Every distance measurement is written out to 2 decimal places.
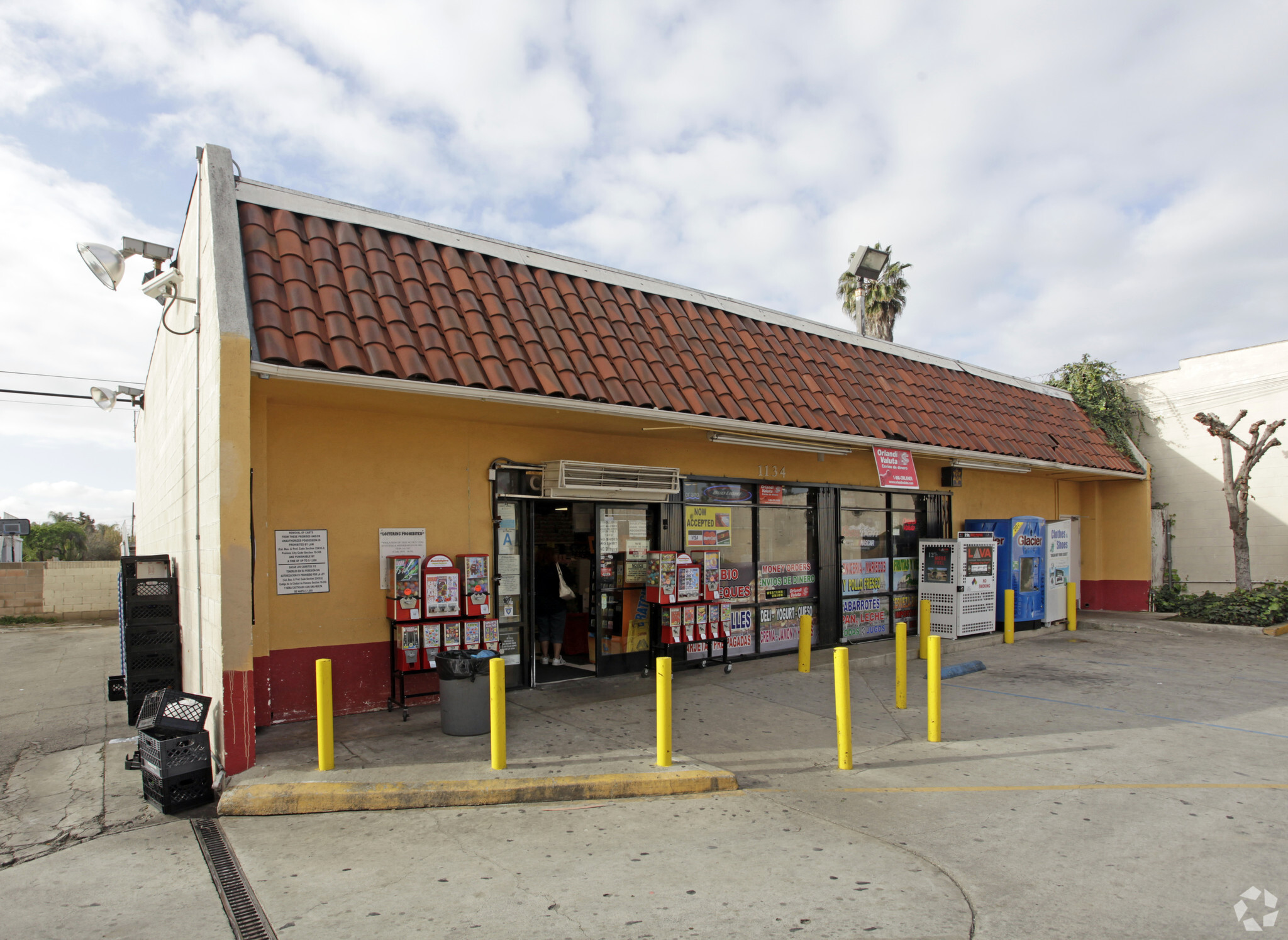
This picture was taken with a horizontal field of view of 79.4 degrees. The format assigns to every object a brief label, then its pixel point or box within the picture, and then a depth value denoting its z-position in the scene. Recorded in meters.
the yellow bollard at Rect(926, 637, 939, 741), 7.06
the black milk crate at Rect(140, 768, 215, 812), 5.55
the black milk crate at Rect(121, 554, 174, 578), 8.89
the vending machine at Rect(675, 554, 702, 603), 9.74
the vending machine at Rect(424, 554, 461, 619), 7.90
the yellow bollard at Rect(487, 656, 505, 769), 6.00
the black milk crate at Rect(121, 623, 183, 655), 8.30
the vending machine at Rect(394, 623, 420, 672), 7.82
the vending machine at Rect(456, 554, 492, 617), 8.20
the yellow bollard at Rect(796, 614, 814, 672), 10.38
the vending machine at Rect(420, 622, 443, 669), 7.93
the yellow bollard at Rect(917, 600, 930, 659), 10.85
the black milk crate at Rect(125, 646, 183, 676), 8.21
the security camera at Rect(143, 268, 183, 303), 6.97
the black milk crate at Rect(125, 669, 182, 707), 8.16
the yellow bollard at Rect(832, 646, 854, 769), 6.29
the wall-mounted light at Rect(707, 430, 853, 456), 10.01
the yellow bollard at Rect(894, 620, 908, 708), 8.34
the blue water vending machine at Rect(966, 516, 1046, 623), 13.84
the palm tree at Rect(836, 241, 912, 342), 28.16
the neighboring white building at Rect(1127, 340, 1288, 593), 17.17
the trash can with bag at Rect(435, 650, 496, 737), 6.94
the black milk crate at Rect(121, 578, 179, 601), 8.41
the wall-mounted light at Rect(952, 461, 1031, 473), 13.98
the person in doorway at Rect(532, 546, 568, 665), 10.44
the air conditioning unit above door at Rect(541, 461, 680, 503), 8.91
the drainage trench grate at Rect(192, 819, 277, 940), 3.85
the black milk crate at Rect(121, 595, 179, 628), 8.32
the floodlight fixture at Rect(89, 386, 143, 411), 17.16
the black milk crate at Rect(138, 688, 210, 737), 5.68
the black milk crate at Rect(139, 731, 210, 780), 5.53
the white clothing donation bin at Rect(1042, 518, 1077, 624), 14.73
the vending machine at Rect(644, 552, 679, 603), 9.57
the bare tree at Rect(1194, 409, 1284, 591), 15.61
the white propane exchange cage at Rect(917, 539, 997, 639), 12.80
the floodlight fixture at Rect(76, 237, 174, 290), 6.64
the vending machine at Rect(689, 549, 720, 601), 10.39
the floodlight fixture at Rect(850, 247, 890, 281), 15.12
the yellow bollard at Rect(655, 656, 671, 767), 6.16
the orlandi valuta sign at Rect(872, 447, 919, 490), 11.33
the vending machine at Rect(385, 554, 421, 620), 7.78
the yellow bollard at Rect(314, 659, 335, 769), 5.87
